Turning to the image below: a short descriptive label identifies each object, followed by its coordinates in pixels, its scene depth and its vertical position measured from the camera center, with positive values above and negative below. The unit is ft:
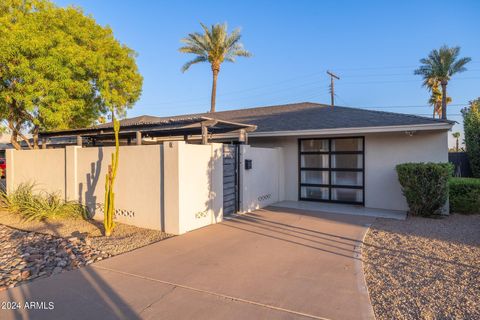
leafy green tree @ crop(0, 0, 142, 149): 27.02 +9.17
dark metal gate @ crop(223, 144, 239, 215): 26.22 -2.02
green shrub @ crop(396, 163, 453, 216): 25.40 -2.58
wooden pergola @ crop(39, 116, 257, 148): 24.41 +2.82
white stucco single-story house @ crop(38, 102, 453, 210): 27.94 +1.39
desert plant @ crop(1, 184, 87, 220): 25.91 -4.35
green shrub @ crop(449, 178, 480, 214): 28.12 -3.95
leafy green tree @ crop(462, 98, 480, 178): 47.19 +2.98
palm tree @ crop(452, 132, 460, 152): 128.08 +9.29
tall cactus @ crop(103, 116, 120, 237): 20.35 -2.77
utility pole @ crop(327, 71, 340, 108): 97.35 +23.56
